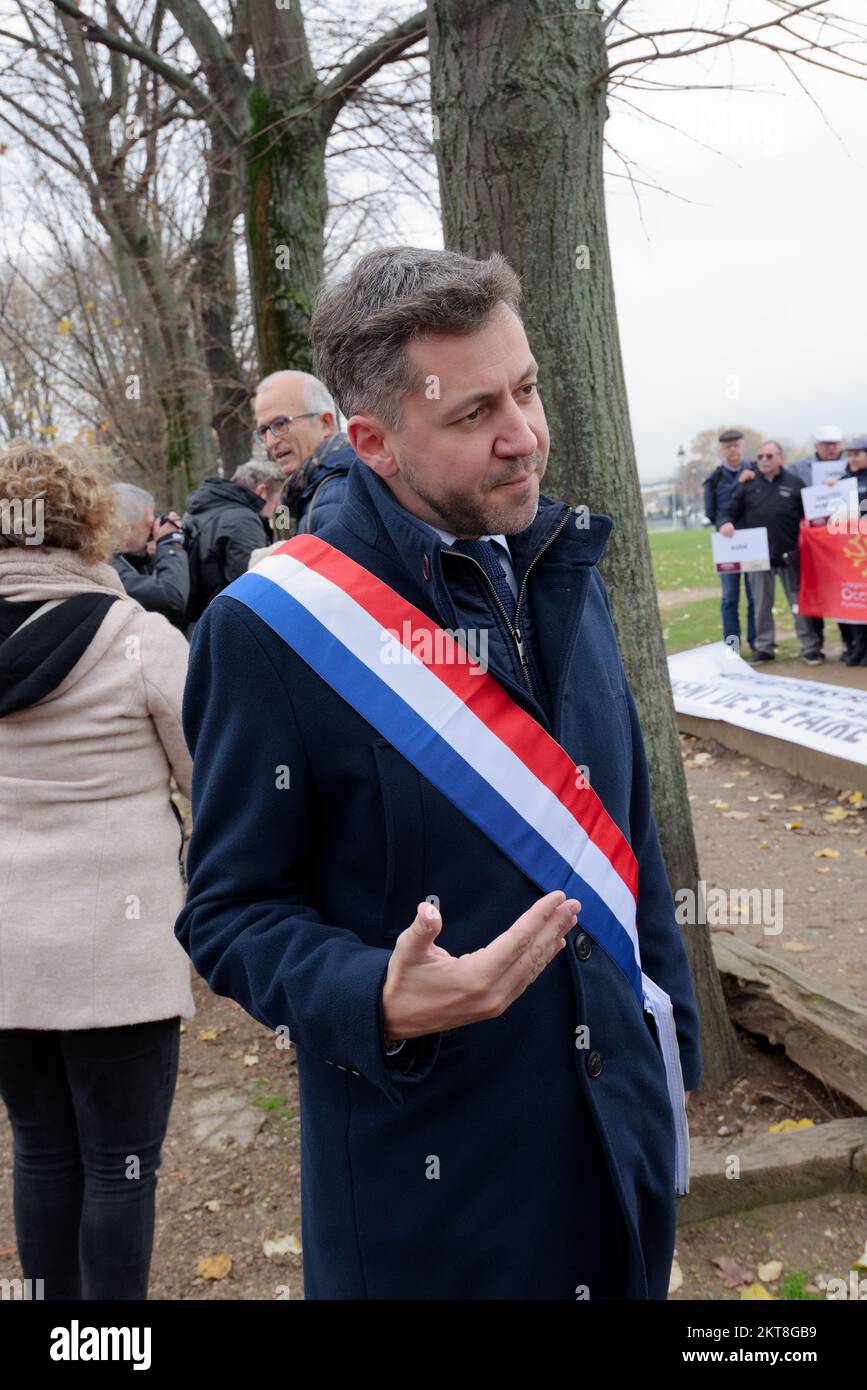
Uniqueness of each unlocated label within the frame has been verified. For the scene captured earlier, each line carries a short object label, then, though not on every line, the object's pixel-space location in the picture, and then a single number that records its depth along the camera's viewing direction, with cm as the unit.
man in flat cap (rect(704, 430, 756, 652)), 1173
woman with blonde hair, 264
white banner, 771
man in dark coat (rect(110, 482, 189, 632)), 561
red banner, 1042
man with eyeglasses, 416
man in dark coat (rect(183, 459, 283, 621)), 597
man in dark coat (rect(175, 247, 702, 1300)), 164
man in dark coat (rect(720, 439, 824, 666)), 1148
